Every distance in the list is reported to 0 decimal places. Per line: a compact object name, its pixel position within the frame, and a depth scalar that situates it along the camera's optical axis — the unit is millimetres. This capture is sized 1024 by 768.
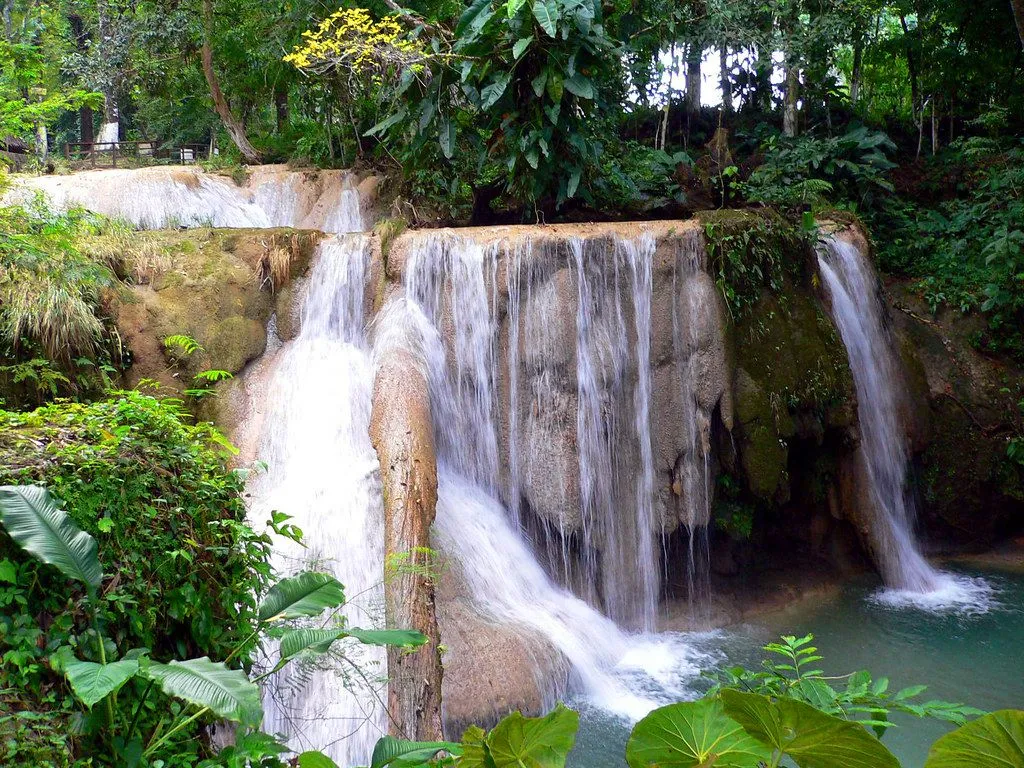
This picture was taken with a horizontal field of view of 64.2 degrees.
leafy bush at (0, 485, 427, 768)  2609
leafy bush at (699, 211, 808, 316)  9172
